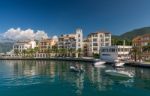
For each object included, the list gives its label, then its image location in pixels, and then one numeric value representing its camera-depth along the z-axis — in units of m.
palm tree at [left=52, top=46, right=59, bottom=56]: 81.92
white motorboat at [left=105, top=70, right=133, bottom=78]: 25.98
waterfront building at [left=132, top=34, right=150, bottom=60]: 52.29
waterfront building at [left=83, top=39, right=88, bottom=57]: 78.10
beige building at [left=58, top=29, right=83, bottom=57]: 78.84
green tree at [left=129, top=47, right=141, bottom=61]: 50.83
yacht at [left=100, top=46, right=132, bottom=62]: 55.34
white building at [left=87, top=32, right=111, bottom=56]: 73.80
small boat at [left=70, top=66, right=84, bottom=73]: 31.57
